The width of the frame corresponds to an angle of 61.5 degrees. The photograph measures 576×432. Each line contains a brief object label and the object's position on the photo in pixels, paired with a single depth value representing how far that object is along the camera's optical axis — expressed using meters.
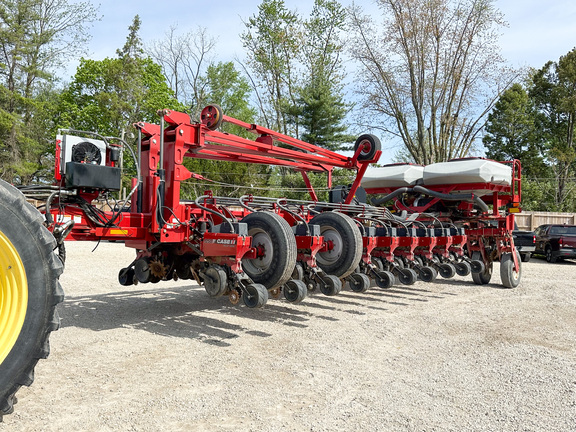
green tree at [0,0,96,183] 27.23
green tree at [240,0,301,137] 30.55
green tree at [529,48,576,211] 32.00
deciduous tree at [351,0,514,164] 23.34
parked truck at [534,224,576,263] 17.16
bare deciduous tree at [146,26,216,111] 34.62
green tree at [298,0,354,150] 27.53
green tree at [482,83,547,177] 33.38
